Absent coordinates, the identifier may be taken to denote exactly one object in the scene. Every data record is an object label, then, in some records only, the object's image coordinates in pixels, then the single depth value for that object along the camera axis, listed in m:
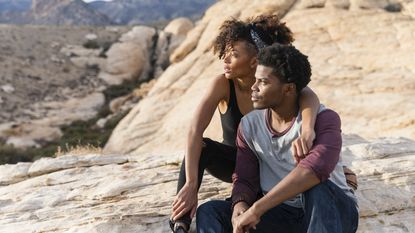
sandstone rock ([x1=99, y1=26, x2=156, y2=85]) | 31.45
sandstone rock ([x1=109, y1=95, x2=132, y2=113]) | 26.73
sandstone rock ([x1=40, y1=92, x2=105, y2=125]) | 24.89
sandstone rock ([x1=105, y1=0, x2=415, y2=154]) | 12.56
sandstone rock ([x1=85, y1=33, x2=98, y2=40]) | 37.16
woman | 4.25
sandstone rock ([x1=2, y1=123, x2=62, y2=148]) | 21.58
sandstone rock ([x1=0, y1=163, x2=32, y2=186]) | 6.81
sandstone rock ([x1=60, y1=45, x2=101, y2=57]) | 33.58
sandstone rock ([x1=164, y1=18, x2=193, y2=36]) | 36.25
